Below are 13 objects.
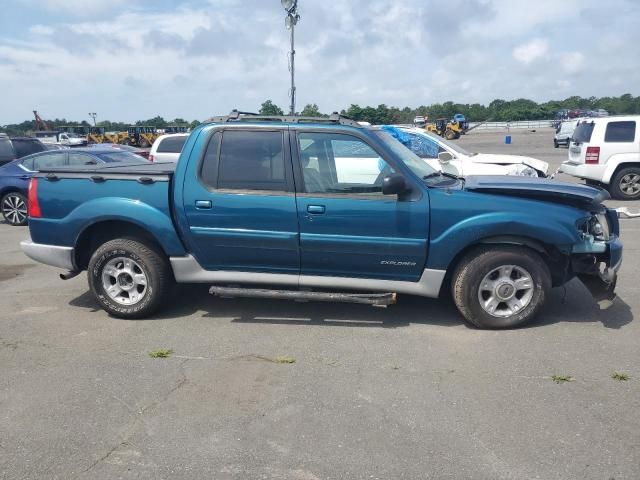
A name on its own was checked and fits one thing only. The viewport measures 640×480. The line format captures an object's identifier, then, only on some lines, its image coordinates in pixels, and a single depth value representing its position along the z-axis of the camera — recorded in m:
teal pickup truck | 4.79
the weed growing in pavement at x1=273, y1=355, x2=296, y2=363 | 4.38
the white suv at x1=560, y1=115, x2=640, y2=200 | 12.32
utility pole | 15.08
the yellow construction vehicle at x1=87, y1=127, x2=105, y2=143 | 43.78
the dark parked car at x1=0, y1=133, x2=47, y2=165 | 14.13
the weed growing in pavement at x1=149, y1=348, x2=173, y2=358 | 4.51
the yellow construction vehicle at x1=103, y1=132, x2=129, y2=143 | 44.94
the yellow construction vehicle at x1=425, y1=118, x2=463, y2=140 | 43.56
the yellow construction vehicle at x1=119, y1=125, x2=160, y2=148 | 44.53
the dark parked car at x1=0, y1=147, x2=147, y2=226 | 11.25
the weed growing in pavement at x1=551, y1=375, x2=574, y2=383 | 3.99
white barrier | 62.76
